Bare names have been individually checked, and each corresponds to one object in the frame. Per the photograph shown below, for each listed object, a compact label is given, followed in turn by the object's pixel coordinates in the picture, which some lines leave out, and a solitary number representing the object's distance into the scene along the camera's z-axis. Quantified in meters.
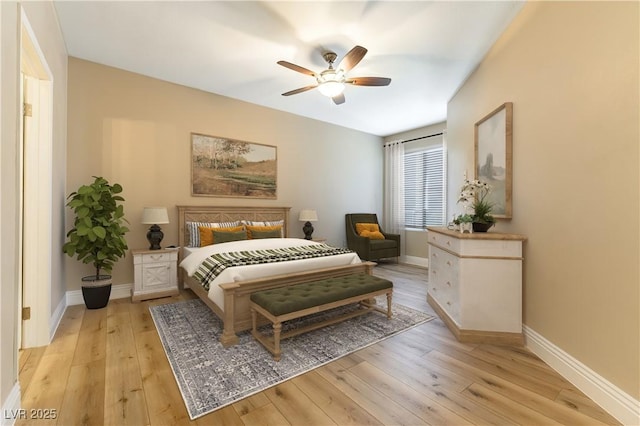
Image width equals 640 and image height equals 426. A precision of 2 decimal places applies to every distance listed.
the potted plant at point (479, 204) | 2.77
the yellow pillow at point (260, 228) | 4.44
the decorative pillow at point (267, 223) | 4.67
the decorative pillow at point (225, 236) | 4.03
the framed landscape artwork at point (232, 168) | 4.40
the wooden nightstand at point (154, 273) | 3.59
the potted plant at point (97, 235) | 3.07
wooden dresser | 2.49
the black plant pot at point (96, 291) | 3.23
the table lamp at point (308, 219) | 5.27
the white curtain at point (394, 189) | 6.49
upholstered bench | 2.28
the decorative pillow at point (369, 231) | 5.97
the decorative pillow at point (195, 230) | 4.11
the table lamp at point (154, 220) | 3.65
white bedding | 2.68
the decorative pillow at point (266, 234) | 4.42
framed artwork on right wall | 2.78
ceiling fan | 2.91
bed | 2.53
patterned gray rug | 1.86
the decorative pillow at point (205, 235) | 4.05
